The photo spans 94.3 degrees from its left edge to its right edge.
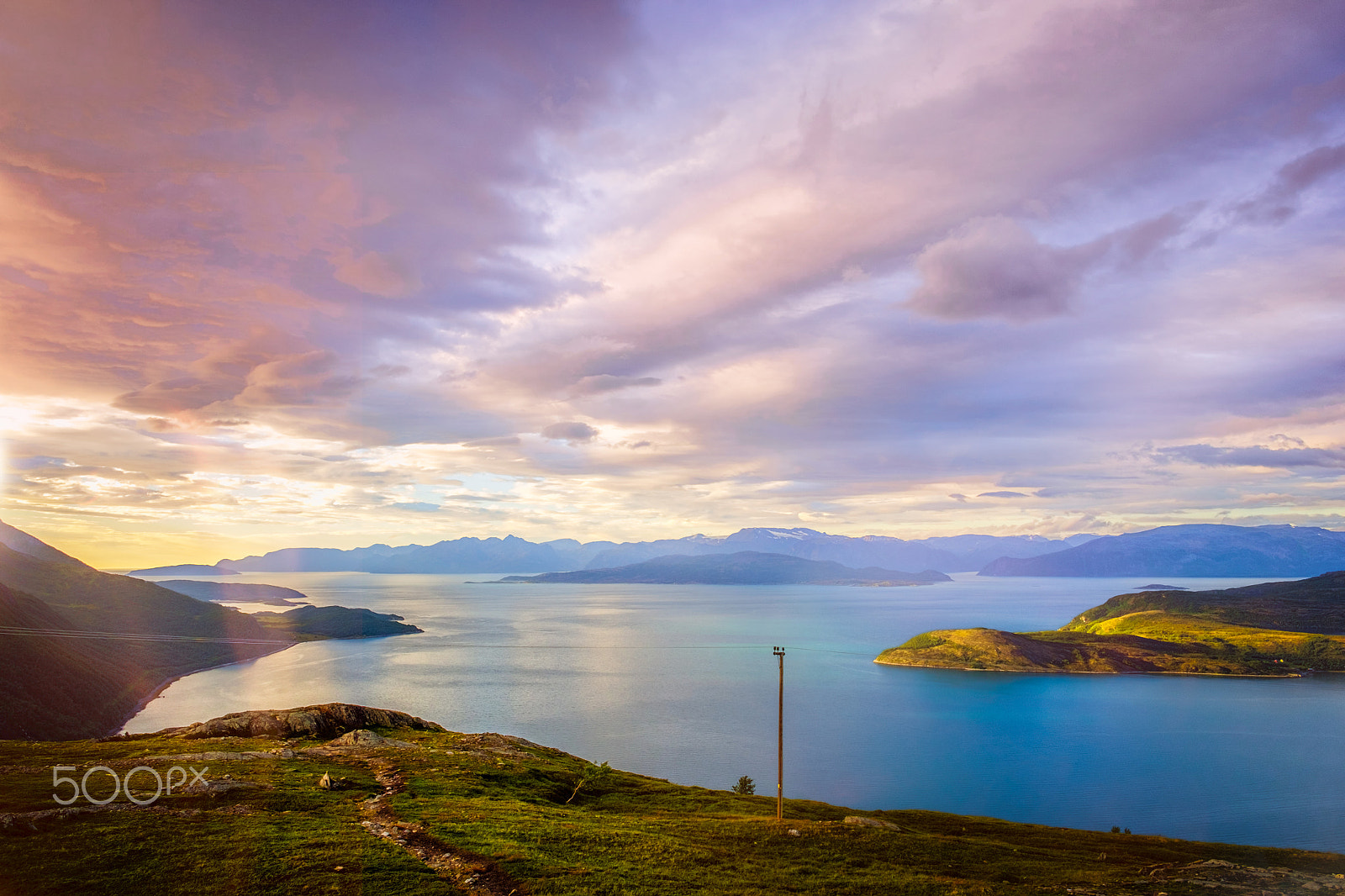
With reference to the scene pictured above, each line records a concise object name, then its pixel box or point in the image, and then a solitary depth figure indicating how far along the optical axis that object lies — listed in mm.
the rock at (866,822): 57438
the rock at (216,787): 45500
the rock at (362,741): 73250
